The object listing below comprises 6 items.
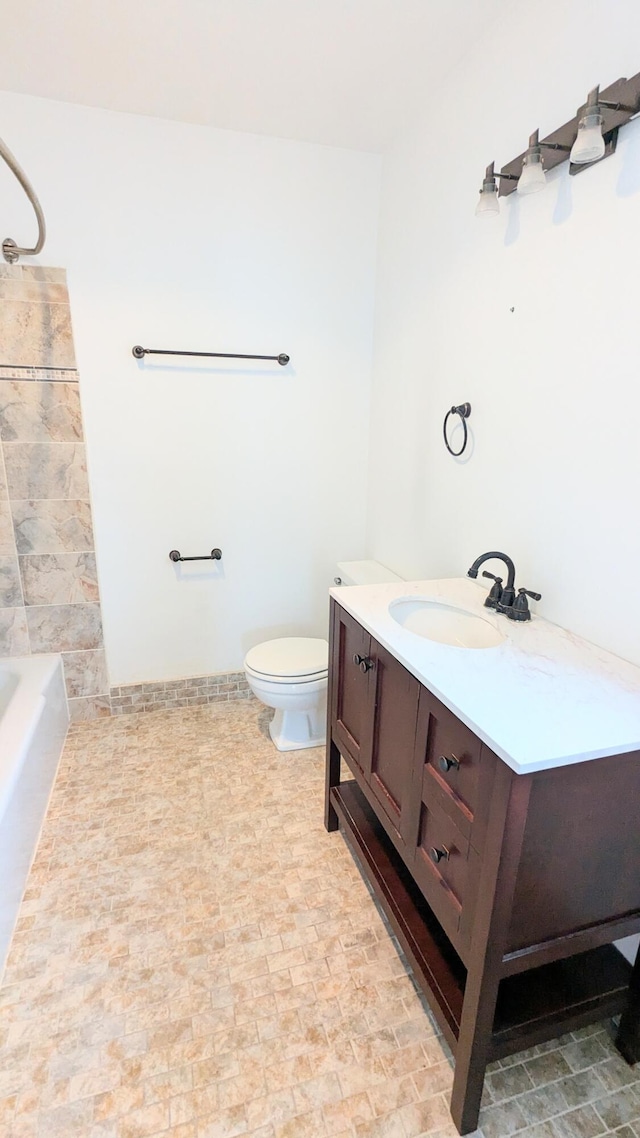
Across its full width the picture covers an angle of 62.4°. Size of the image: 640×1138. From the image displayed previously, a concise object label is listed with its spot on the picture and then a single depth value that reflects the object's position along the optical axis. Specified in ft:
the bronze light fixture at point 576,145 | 3.56
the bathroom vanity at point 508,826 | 3.01
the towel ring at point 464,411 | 5.81
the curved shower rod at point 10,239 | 4.94
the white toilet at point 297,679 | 7.12
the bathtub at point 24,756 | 4.98
